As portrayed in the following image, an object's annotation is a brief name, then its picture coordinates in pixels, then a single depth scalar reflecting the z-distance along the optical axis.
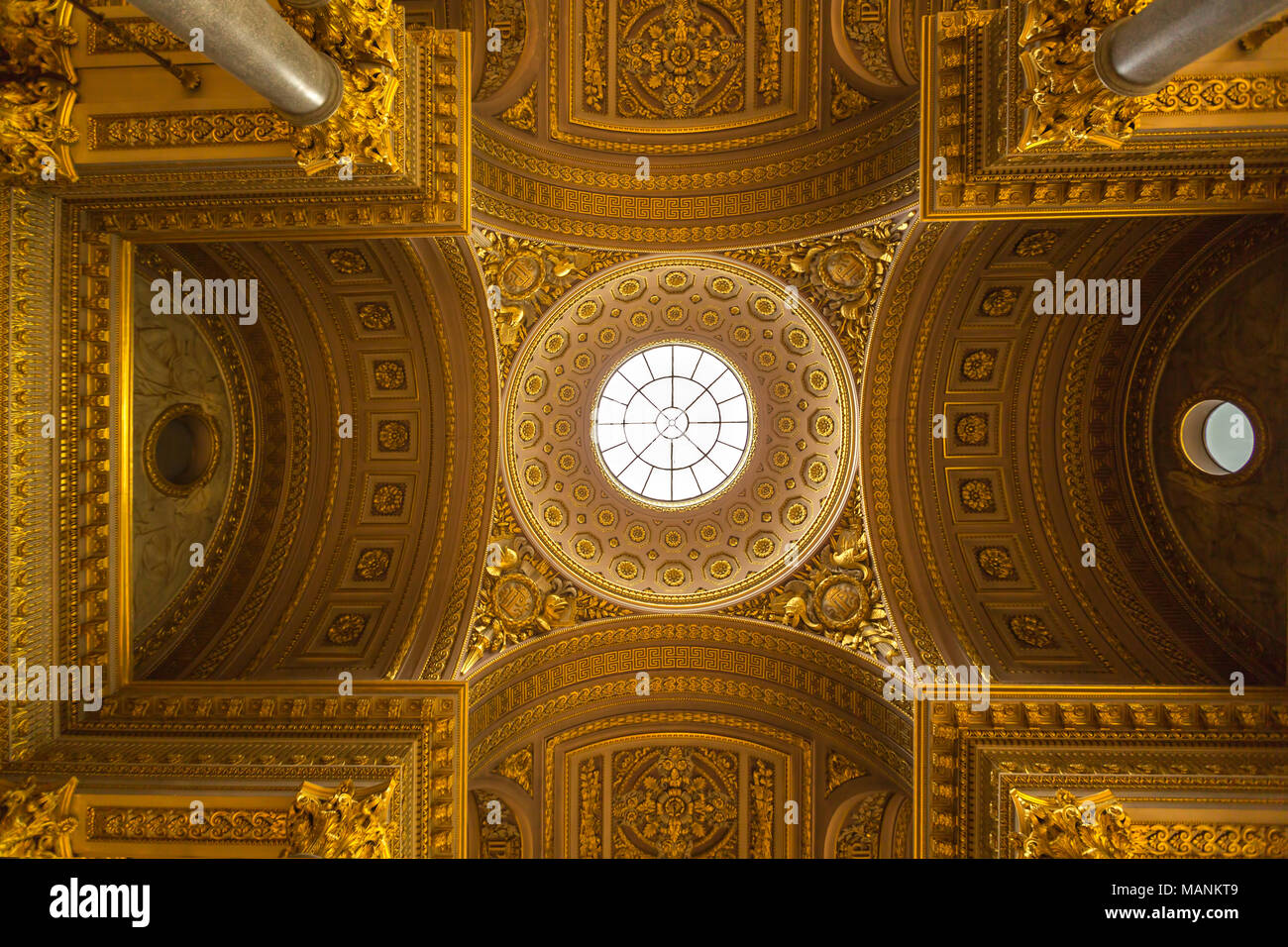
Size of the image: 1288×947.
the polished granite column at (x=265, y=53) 5.57
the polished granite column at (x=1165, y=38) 5.34
